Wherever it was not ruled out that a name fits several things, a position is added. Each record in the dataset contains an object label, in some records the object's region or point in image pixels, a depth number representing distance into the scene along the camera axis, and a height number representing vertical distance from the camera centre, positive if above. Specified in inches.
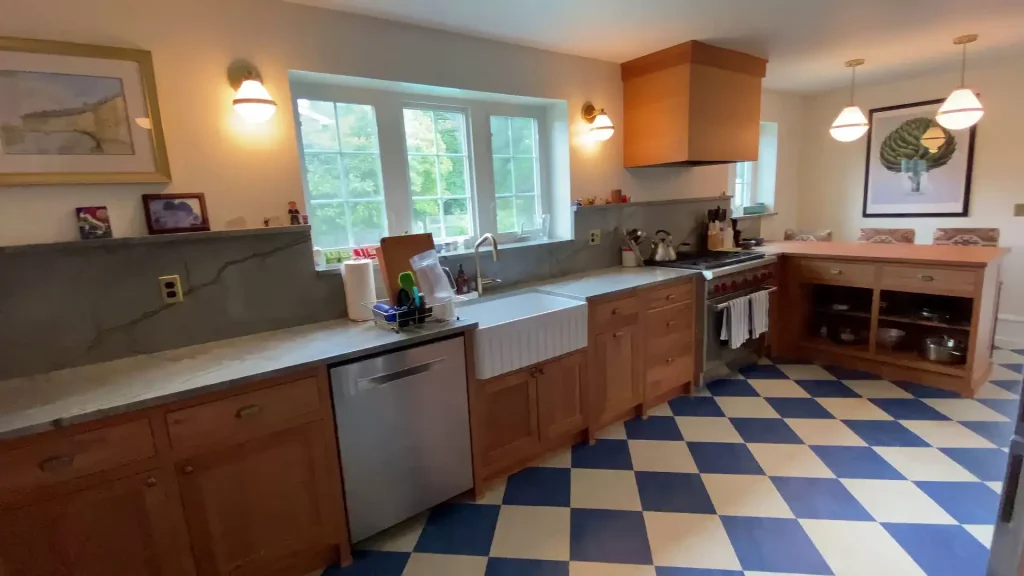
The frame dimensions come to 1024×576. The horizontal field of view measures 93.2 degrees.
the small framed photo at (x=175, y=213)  69.8 +1.6
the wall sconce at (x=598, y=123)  117.1 +18.7
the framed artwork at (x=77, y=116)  61.0 +14.9
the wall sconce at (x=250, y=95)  72.1 +18.4
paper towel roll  84.1 -12.5
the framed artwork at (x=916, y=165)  159.9 +6.6
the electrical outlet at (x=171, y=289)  72.3 -9.6
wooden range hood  115.5 +22.6
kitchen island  115.0 -32.8
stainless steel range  120.6 -24.2
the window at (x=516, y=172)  116.1 +8.3
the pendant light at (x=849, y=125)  124.9 +16.1
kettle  131.6 -14.2
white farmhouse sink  81.7 -21.9
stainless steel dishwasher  69.3 -33.1
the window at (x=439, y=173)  103.2 +8.1
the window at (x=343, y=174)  89.9 +7.8
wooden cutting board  81.7 -7.2
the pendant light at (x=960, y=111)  107.4 +15.8
